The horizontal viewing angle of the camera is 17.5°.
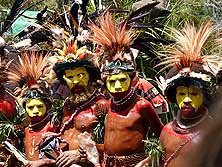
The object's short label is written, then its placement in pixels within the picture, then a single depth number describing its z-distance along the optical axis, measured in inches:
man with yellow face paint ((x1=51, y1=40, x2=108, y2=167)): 195.1
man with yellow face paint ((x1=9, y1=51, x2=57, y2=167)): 208.2
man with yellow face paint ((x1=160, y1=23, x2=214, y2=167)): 150.8
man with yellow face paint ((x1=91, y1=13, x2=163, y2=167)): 172.1
